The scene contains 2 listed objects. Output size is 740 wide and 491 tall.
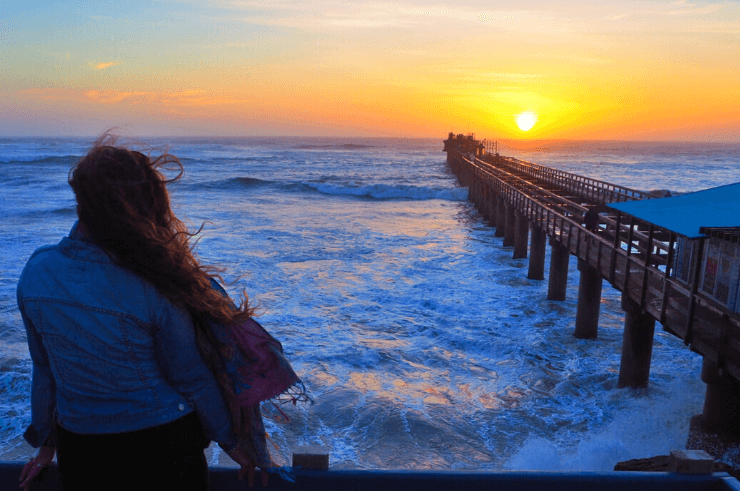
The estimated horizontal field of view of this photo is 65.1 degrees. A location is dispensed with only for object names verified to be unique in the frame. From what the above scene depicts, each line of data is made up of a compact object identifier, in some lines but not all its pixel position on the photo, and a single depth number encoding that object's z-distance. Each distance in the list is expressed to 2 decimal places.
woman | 1.71
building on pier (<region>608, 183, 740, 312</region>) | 7.51
